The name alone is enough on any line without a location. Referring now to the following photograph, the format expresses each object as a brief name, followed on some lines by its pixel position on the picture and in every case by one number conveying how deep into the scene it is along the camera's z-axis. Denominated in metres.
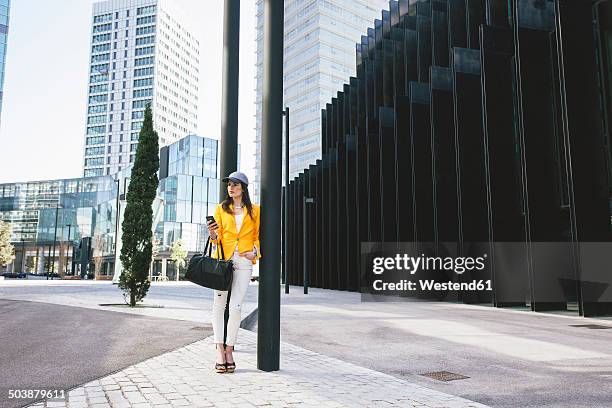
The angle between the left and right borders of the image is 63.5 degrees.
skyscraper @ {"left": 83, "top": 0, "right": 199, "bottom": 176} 136.50
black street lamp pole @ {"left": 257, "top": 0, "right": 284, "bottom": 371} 5.40
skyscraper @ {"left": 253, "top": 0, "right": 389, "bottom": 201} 92.25
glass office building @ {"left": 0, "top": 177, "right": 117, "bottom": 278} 82.00
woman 5.18
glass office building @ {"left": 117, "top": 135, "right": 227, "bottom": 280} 79.25
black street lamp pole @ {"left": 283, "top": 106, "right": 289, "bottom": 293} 24.37
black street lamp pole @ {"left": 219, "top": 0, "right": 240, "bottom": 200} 6.41
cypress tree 14.83
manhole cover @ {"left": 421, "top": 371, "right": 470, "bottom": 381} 5.64
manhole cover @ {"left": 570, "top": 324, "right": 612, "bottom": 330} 10.77
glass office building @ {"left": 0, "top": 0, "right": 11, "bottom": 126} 63.02
